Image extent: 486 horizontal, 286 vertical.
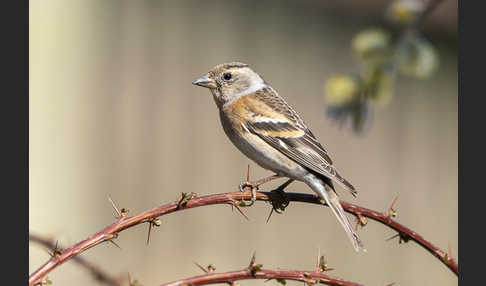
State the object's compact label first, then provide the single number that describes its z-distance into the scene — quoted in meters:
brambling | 7.87
